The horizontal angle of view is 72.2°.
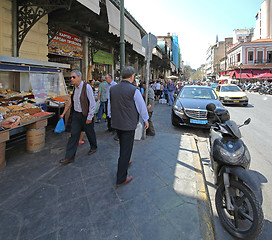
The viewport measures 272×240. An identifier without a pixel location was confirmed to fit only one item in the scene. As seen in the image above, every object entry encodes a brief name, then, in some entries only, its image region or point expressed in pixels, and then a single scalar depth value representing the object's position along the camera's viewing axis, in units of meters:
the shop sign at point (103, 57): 12.04
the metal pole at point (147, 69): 5.31
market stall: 4.18
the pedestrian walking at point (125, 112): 2.73
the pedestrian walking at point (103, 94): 6.89
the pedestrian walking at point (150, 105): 5.59
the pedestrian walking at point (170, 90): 12.30
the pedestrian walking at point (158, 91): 14.65
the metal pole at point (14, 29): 5.96
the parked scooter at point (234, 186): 1.93
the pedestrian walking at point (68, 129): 4.49
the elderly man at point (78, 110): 3.67
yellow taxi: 12.54
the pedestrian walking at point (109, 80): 5.37
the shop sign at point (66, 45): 8.62
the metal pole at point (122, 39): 5.71
